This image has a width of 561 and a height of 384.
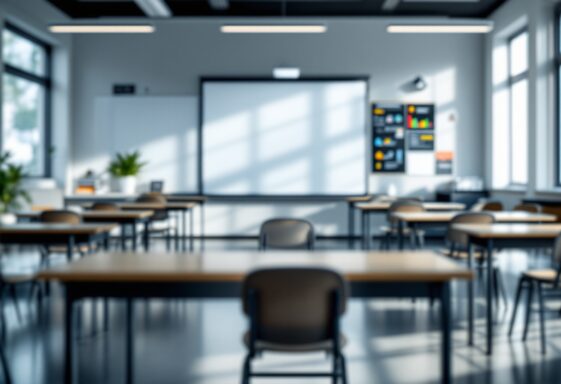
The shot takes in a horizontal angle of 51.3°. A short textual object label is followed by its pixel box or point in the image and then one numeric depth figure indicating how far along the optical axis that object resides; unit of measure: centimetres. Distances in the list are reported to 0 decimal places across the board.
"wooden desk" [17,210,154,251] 502
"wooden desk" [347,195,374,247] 852
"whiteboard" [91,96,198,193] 952
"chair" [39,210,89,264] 458
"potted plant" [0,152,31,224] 407
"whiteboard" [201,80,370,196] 947
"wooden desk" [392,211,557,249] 470
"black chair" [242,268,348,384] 191
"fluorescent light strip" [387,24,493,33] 701
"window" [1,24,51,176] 810
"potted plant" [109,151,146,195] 915
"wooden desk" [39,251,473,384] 209
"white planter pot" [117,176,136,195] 912
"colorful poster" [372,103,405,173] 948
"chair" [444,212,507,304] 430
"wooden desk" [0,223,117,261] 375
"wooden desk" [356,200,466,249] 645
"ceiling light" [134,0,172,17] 819
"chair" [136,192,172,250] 707
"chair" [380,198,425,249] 593
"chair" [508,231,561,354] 326
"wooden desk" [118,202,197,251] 642
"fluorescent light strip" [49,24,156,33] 719
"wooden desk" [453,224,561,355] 339
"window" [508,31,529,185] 859
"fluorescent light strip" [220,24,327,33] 698
